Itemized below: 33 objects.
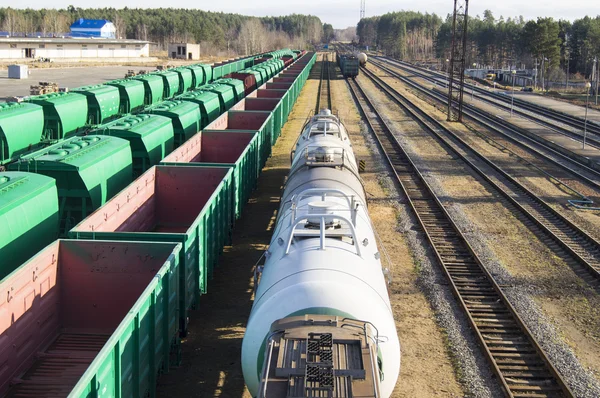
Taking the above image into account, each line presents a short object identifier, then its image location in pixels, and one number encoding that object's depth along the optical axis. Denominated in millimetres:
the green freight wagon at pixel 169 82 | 40031
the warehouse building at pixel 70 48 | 101938
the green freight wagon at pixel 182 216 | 11469
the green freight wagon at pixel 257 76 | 50700
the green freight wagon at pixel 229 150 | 20266
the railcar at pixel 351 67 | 85250
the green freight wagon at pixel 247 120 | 29094
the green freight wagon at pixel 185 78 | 44781
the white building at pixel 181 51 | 132162
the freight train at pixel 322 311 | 6676
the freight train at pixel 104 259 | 9188
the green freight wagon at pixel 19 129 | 20066
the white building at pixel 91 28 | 168250
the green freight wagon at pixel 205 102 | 29109
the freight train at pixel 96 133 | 14812
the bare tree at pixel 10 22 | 186750
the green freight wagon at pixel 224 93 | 34125
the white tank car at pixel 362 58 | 109862
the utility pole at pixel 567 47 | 107644
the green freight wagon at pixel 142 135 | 19203
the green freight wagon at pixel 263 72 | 54653
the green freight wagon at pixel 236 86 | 39156
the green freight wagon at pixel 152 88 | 35966
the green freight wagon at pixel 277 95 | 40406
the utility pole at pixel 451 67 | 44750
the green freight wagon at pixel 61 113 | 23516
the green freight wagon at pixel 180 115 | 24141
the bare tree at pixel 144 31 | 194088
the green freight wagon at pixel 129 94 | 31812
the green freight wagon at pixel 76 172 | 14648
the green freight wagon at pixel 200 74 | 48969
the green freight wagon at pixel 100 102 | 27531
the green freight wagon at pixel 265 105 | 34416
